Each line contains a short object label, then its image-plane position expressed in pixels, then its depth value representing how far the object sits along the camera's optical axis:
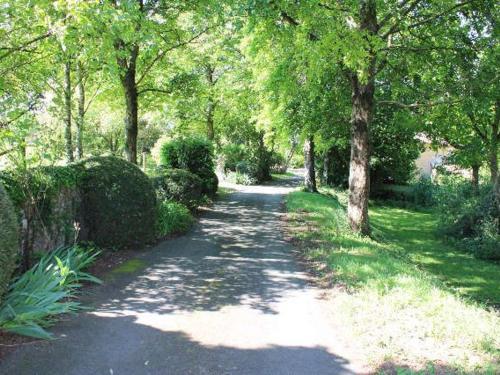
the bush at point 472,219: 15.56
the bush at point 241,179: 31.34
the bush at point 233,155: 33.56
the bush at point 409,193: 28.52
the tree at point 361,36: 10.45
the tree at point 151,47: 14.26
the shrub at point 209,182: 19.18
